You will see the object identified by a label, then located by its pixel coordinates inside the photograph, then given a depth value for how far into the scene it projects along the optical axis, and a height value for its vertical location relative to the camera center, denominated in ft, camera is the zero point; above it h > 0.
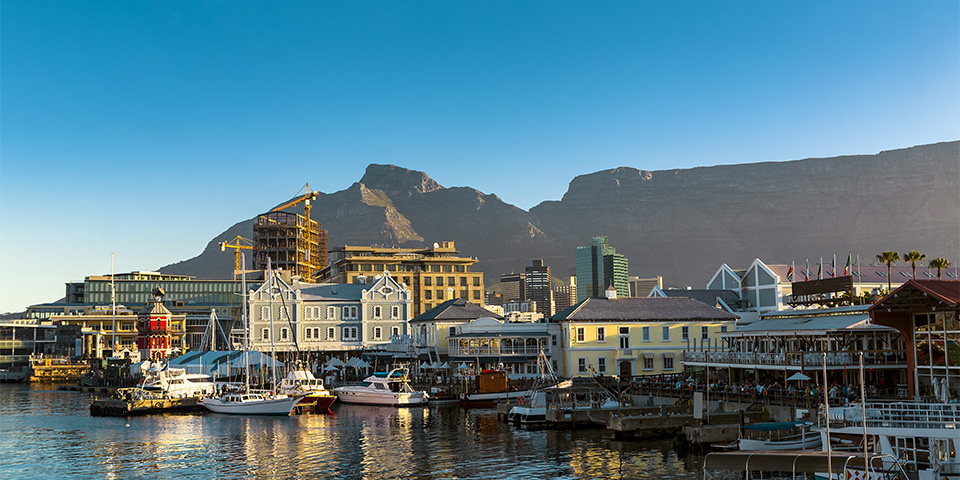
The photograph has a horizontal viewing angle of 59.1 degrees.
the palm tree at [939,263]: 276.21 +10.19
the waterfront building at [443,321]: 339.98 -5.31
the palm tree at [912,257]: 279.90 +12.30
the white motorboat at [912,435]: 105.40 -18.73
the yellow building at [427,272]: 571.28 +25.42
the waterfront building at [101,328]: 542.57 -6.77
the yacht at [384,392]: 267.18 -26.66
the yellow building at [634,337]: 288.71 -11.89
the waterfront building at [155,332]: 408.67 -7.43
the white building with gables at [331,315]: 385.70 -1.64
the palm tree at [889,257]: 298.15 +13.28
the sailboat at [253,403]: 250.37 -26.74
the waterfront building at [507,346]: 298.76 -14.30
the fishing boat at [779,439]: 144.66 -24.57
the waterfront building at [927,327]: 142.86 -5.85
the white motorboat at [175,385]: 287.69 -24.02
